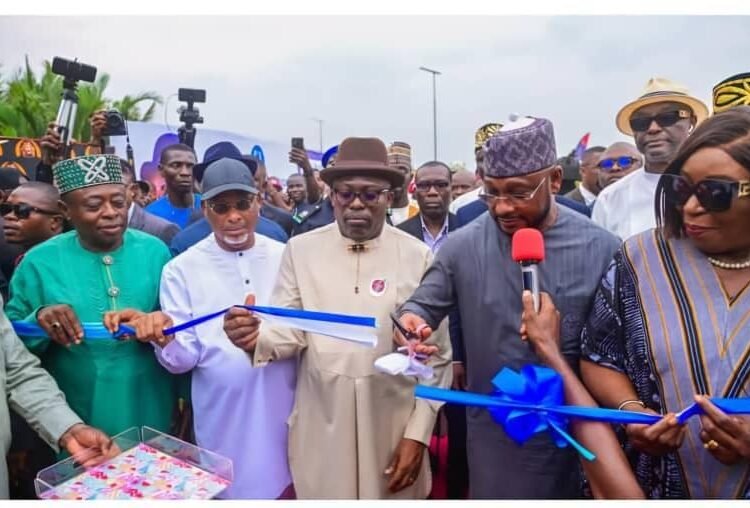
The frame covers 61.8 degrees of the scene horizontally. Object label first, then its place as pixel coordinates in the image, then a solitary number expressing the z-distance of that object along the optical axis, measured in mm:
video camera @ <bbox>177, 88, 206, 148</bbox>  5389
